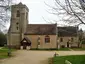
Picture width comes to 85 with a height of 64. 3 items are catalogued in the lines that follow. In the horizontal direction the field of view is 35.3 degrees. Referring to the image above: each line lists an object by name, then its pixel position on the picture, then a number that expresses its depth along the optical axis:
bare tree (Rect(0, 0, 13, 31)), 17.17
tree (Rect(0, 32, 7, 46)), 44.79
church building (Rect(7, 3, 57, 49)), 40.77
